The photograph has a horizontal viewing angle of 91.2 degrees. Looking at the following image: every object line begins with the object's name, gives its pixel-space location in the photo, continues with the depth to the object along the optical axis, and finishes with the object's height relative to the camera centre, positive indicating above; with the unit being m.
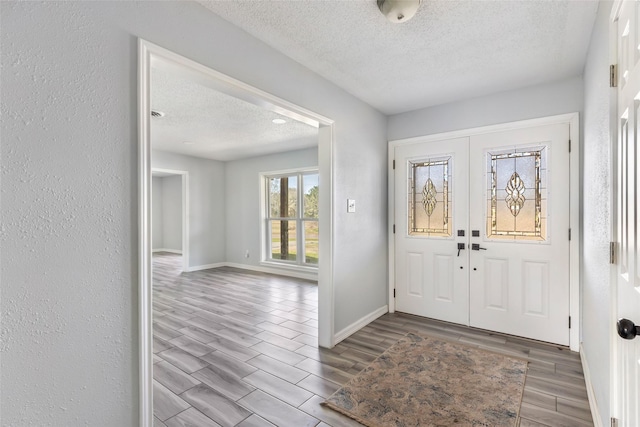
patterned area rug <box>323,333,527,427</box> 1.95 -1.27
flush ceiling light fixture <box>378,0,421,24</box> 1.78 +1.17
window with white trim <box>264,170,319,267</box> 6.37 -0.11
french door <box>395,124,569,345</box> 2.99 -0.20
